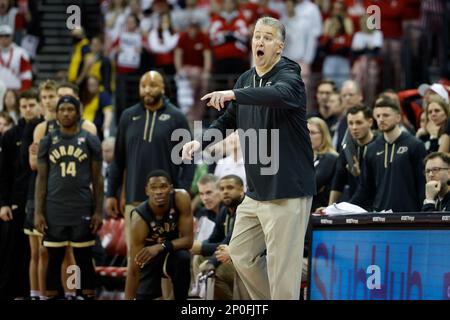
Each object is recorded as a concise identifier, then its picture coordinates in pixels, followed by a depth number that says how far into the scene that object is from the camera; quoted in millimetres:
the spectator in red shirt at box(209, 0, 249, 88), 17594
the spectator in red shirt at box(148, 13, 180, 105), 18250
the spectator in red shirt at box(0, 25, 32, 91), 17203
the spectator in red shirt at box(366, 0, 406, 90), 17234
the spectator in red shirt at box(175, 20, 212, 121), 18047
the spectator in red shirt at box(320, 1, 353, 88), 17406
